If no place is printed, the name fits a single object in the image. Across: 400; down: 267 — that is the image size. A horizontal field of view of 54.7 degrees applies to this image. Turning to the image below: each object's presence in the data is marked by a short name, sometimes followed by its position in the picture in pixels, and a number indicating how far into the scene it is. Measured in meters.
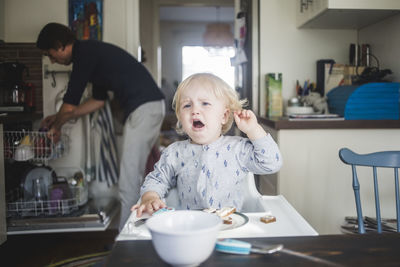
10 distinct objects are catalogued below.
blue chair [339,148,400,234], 1.28
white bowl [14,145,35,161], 2.23
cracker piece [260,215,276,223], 0.87
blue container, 1.97
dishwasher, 2.37
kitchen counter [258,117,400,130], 1.89
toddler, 1.18
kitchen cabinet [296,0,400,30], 2.02
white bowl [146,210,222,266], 0.52
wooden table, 0.60
